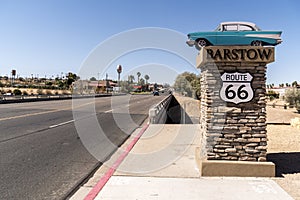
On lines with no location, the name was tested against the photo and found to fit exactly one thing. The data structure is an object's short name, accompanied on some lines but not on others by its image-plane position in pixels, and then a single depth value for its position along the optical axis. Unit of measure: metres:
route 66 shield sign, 4.76
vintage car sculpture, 5.05
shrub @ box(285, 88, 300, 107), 40.86
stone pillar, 4.70
